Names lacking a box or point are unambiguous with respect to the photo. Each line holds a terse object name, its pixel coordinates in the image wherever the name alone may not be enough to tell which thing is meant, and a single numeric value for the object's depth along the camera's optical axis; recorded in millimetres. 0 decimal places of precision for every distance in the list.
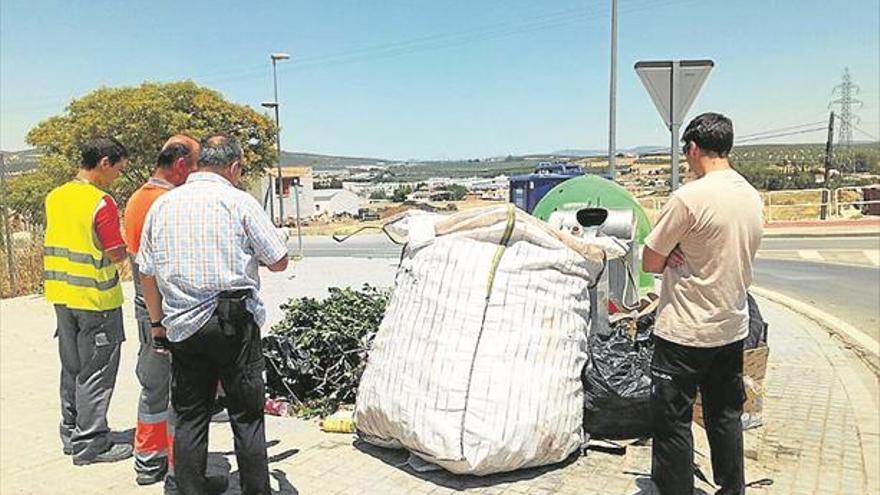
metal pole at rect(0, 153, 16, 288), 11648
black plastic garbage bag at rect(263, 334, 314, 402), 5152
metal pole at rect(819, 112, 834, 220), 43594
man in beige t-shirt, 3236
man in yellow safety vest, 4254
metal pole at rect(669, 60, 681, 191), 6324
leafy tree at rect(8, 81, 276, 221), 27719
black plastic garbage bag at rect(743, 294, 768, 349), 4684
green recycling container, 7098
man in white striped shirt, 3213
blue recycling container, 15406
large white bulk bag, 3760
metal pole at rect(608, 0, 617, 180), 12234
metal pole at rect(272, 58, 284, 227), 27272
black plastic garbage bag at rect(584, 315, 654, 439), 4258
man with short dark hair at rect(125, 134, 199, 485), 3885
